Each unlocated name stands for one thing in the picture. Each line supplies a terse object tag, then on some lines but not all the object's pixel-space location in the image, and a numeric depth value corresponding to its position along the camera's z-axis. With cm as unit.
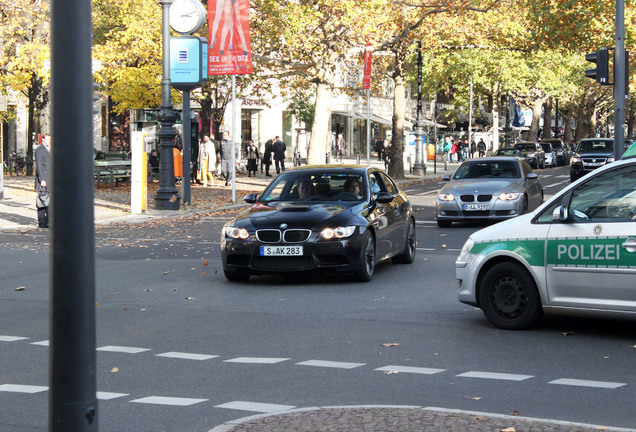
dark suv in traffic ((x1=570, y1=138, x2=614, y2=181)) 4322
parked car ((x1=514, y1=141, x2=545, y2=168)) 5553
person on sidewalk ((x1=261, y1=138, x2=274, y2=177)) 4481
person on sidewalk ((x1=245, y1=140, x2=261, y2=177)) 4366
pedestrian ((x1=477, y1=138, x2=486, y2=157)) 6844
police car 856
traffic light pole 2198
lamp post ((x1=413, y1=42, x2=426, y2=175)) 4656
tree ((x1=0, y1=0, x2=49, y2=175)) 3544
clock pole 2460
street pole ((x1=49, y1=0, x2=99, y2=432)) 378
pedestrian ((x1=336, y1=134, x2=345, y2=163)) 6844
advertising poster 2645
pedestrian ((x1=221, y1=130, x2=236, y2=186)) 3469
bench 3525
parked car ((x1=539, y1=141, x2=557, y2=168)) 6106
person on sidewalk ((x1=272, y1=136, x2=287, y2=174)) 4327
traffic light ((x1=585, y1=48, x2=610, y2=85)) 2127
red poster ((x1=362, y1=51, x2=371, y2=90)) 3242
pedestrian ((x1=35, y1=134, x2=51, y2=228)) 1989
